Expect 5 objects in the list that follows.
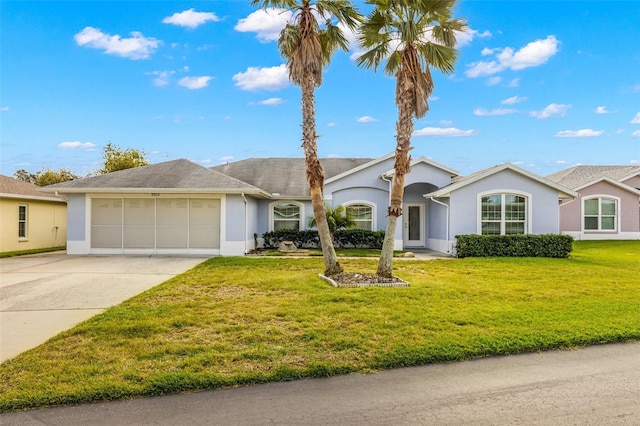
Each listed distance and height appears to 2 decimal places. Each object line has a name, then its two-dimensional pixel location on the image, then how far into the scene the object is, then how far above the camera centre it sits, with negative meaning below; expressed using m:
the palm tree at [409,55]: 11.06 +4.44
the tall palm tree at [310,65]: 11.24 +4.12
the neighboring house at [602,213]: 25.25 +0.43
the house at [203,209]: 18.05 +0.43
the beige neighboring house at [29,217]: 19.01 +0.04
